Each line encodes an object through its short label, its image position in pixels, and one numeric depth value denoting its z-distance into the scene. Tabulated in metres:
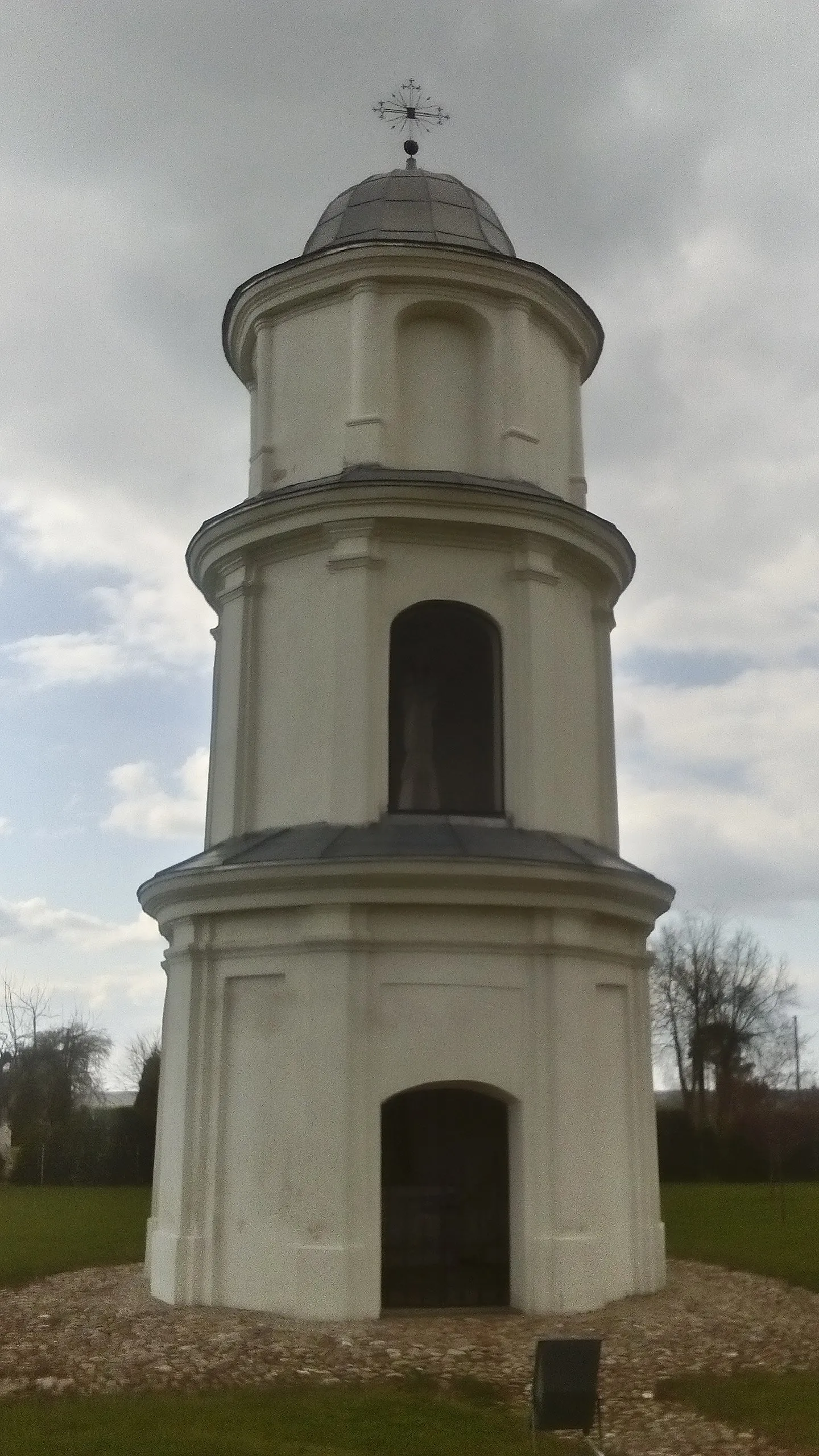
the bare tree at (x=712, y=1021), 48.59
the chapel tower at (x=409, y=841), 12.41
